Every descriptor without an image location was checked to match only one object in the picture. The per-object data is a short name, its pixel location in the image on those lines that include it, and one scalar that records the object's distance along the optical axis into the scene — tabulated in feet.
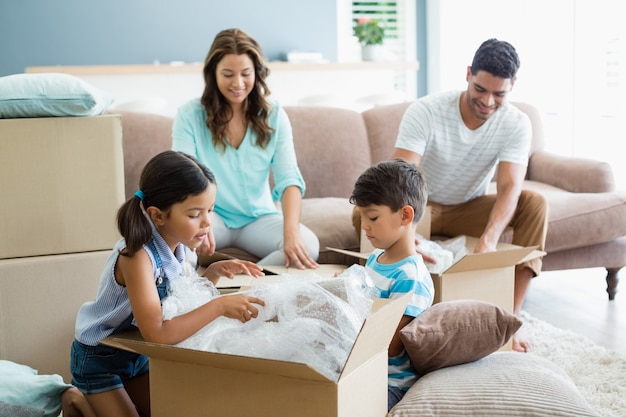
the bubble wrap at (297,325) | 4.72
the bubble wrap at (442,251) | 7.82
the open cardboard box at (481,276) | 7.51
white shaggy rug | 7.51
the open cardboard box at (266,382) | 4.33
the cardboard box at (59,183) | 7.30
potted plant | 21.68
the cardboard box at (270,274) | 6.40
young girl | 5.03
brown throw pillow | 5.57
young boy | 6.07
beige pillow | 5.07
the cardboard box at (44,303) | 7.42
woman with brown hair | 8.92
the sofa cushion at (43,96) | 7.23
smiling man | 9.28
